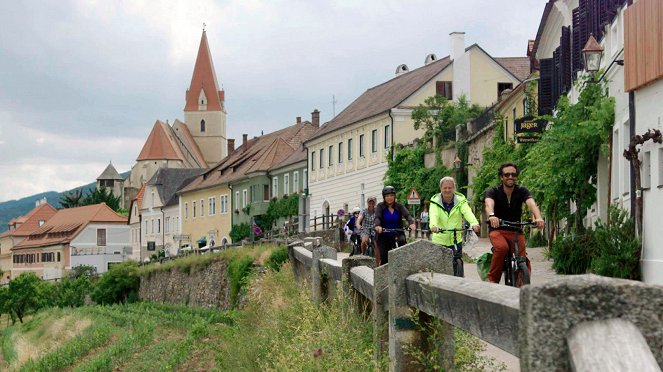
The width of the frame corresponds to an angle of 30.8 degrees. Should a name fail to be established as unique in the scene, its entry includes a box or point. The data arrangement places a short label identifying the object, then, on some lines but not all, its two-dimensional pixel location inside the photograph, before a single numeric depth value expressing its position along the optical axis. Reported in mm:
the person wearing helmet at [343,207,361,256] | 29117
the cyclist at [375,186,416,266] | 15594
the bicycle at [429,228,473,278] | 13758
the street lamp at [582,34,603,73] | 24328
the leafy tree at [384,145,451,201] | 49719
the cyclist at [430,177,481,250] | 13773
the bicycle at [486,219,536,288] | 12195
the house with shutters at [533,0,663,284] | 20688
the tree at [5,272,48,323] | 86306
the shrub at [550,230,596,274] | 23000
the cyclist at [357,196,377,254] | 21297
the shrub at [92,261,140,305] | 63938
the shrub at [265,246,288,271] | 32688
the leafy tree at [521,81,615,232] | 25422
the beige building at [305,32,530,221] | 58844
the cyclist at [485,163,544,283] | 12258
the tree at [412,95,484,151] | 51656
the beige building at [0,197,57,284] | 151375
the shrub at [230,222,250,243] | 78519
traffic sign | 37331
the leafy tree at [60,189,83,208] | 168875
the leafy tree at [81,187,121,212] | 156125
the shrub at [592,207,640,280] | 21016
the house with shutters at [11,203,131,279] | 123938
